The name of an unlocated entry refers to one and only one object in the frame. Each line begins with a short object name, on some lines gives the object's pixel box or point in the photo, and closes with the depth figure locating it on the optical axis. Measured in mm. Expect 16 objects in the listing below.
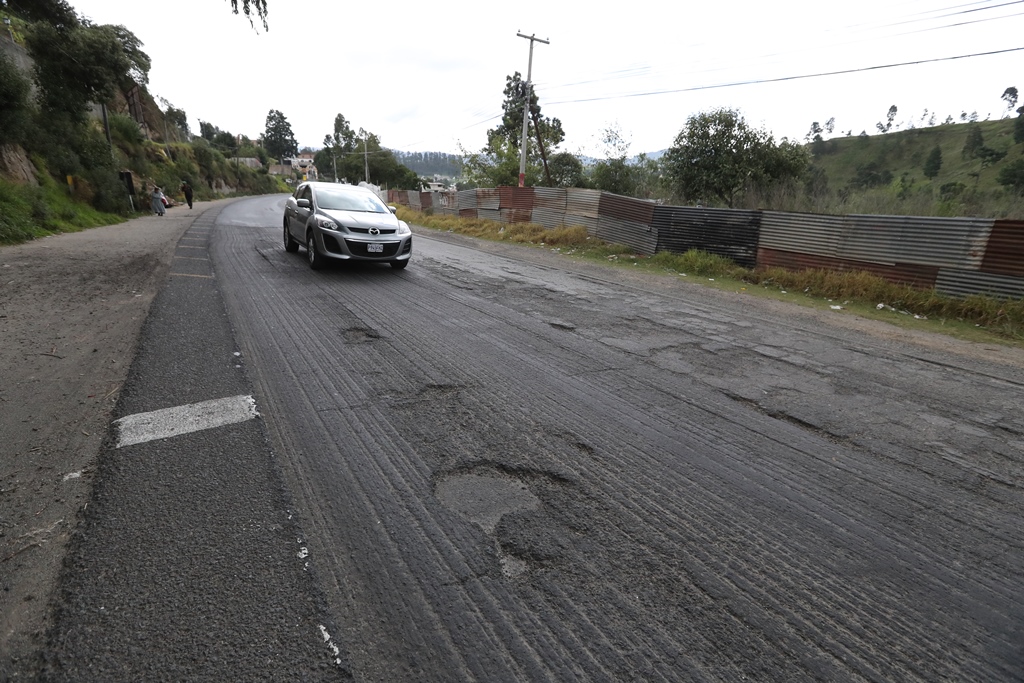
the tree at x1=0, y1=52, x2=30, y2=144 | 14232
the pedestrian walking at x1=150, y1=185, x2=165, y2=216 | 23000
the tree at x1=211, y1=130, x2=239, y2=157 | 97644
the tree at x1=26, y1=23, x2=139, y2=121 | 18031
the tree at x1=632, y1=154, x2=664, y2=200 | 24372
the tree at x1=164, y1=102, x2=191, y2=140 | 61622
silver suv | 8750
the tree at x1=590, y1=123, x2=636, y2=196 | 31516
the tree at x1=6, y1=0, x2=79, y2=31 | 8398
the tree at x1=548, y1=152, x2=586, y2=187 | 38019
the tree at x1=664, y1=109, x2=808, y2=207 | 22672
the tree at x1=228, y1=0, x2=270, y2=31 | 6945
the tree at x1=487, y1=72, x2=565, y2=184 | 36812
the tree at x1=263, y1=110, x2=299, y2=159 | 130250
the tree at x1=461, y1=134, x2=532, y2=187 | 34188
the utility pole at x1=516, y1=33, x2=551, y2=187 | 26220
